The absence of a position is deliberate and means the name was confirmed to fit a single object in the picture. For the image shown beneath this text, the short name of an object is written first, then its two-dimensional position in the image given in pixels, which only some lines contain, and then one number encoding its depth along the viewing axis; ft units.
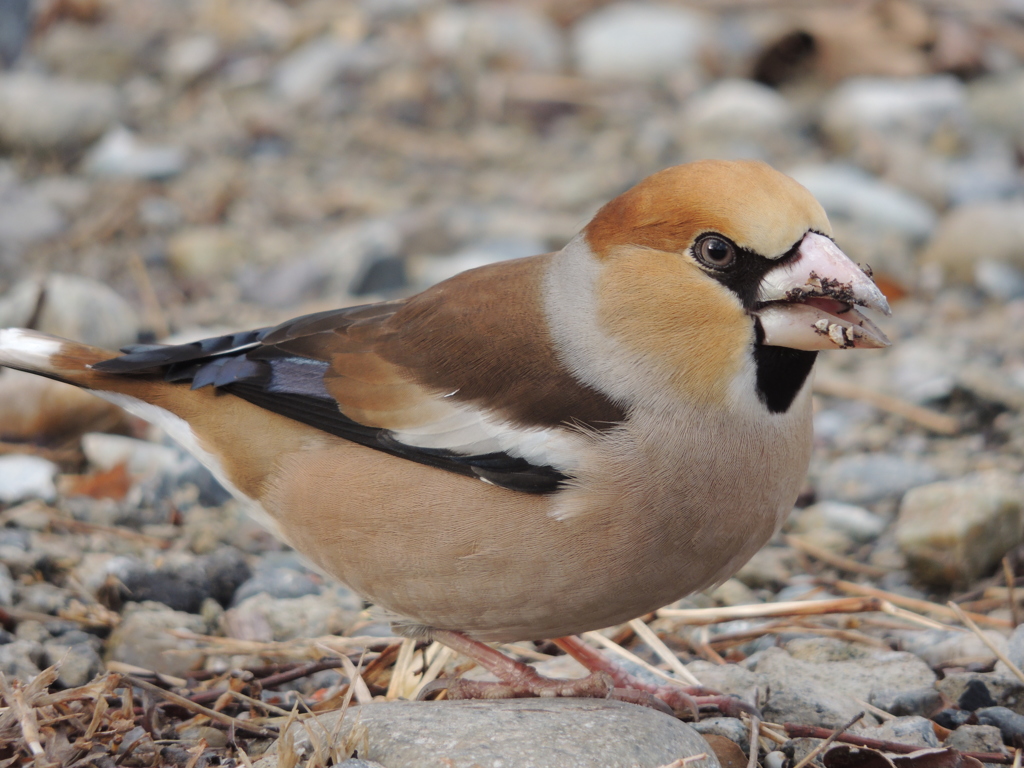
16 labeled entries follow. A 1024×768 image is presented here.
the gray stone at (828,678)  21.03
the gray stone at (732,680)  21.94
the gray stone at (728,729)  20.02
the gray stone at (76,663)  21.73
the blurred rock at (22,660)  21.12
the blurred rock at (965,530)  26.71
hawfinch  18.97
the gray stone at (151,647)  22.79
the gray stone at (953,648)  22.81
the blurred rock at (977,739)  19.66
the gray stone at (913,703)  21.22
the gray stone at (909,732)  19.61
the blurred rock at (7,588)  23.75
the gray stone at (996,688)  21.38
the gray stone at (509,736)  16.96
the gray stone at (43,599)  23.84
